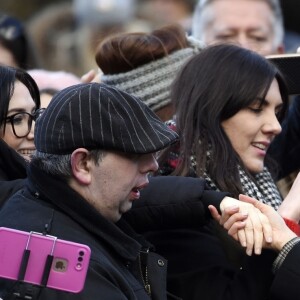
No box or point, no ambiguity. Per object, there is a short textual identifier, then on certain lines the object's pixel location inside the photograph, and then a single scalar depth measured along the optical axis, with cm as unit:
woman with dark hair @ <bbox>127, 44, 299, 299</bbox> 804
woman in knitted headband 1008
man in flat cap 686
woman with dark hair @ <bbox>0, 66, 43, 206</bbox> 851
